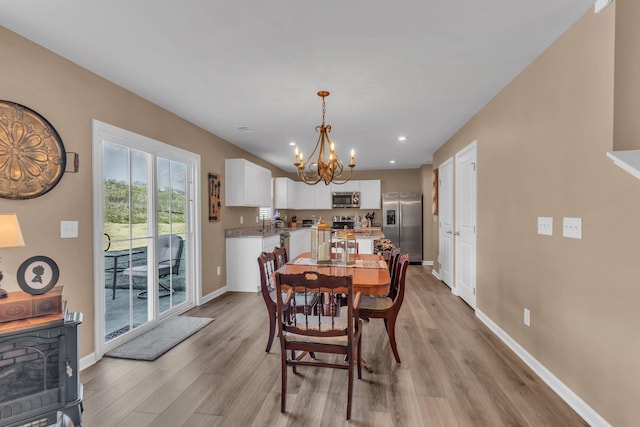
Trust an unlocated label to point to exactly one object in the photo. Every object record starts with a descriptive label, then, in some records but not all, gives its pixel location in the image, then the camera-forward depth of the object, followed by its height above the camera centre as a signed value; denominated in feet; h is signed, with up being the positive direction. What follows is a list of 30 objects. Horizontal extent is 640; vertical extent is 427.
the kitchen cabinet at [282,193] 24.64 +1.51
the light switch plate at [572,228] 6.52 -0.36
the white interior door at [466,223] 13.10 -0.55
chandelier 10.05 +1.56
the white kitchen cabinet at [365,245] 18.45 -1.96
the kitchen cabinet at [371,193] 26.86 +1.61
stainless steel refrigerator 25.13 -0.76
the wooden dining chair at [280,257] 10.50 -1.59
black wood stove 5.45 -2.94
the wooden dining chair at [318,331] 6.15 -2.47
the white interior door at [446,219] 16.63 -0.45
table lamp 5.39 -0.33
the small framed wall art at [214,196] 14.98 +0.80
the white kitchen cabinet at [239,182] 16.47 +1.60
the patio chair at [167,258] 11.77 -1.80
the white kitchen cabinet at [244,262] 16.35 -2.63
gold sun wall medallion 6.66 +1.35
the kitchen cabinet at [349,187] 27.07 +2.14
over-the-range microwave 26.94 +1.11
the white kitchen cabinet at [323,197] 27.45 +1.31
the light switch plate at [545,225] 7.58 -0.35
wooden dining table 7.35 -1.65
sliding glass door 9.18 -0.66
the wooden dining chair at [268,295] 8.93 -2.42
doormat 9.14 -4.13
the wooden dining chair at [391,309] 8.42 -2.64
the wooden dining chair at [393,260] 9.88 -1.58
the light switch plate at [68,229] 7.81 -0.42
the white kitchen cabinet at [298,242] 22.15 -2.29
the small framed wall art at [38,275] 5.72 -1.17
